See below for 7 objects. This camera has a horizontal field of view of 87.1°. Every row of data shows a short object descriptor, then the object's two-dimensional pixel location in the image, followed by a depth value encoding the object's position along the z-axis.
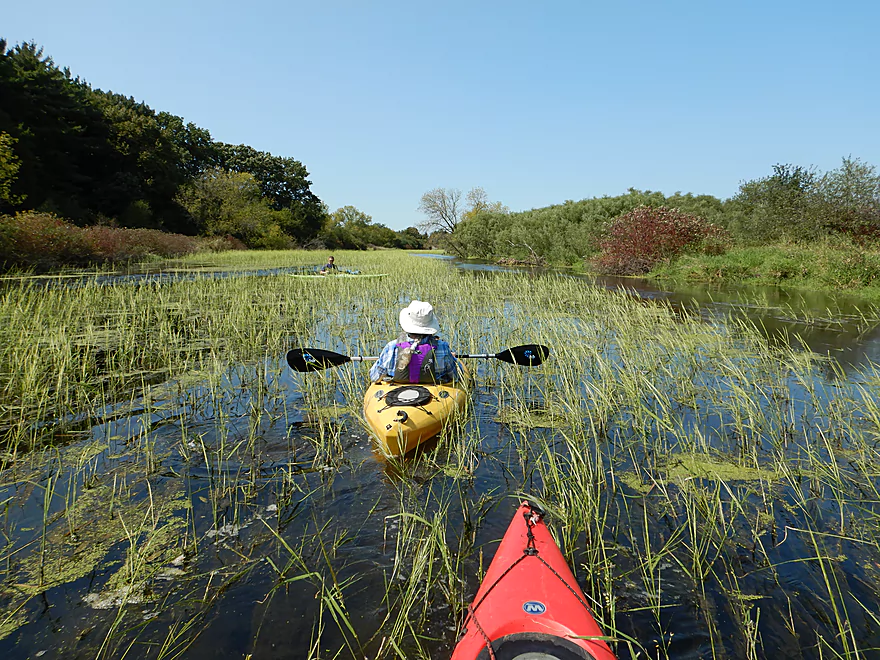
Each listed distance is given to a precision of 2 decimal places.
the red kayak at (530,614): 1.60
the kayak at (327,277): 13.71
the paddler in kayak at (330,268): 15.05
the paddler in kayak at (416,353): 4.26
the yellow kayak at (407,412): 3.47
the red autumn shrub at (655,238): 19.23
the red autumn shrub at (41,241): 12.55
